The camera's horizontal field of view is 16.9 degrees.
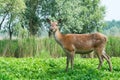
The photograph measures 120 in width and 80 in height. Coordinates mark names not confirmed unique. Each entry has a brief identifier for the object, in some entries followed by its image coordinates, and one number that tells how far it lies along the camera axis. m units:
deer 13.43
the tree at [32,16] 55.70
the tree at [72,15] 54.39
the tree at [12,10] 43.92
